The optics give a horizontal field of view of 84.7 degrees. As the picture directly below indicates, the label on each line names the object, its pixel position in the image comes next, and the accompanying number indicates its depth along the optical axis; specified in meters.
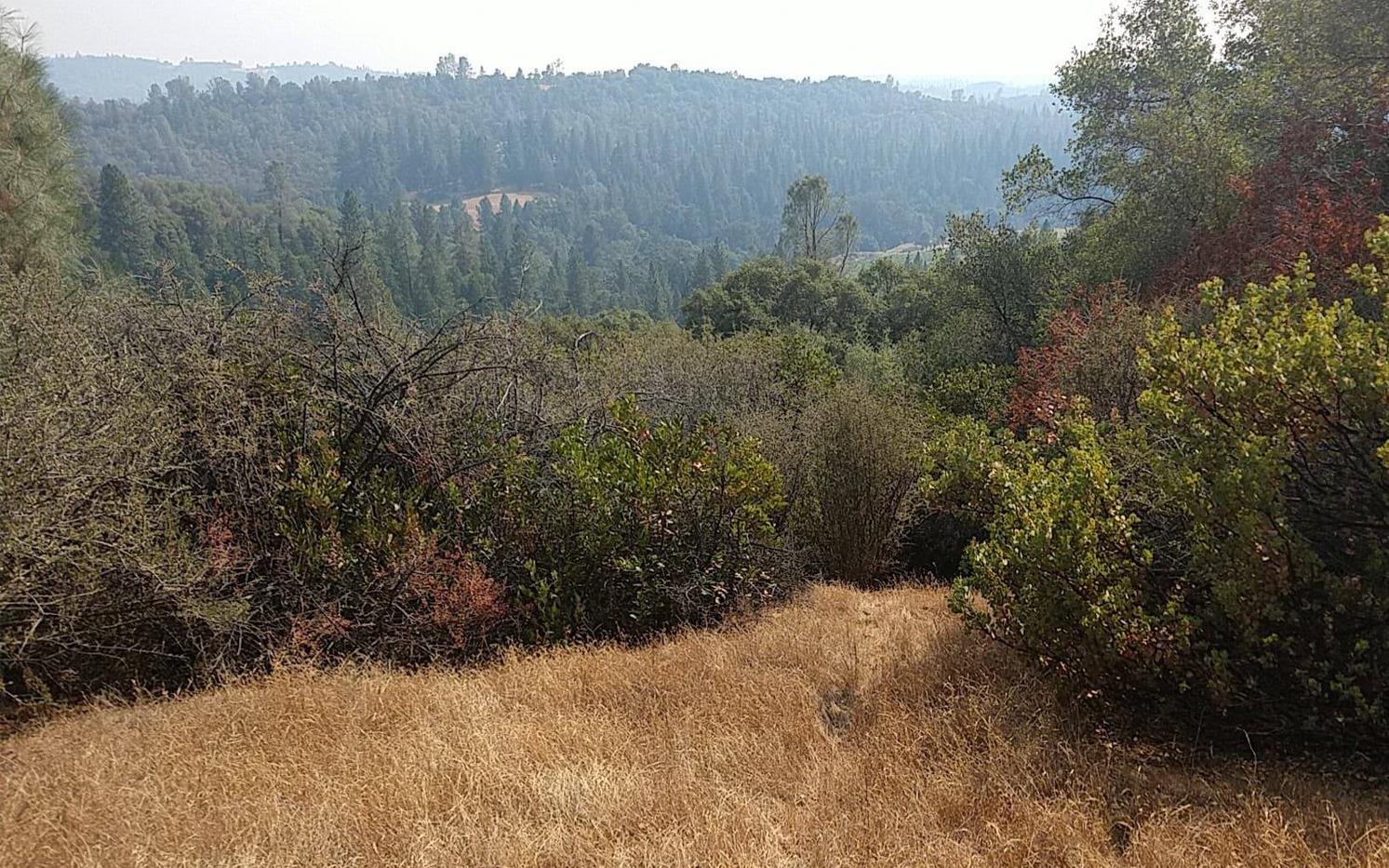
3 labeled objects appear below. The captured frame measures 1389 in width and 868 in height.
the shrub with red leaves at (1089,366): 8.68
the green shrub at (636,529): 6.71
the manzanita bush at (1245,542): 3.58
